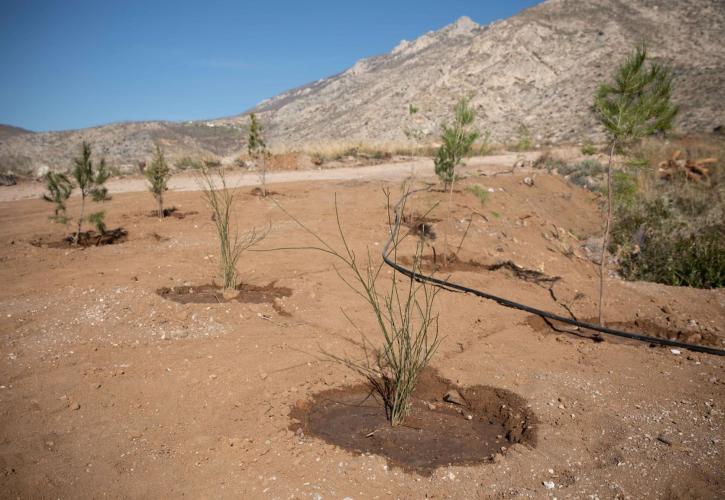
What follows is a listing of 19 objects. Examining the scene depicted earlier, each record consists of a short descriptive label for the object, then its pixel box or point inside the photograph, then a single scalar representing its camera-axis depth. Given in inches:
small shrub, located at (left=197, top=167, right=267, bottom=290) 165.0
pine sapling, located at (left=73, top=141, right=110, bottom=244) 234.7
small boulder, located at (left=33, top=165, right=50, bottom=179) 513.9
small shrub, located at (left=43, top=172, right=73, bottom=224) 231.1
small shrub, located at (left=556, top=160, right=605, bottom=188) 434.9
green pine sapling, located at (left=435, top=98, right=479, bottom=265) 236.4
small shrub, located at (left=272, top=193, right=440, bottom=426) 108.0
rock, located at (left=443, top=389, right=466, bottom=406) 120.6
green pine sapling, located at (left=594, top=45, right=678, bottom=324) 152.6
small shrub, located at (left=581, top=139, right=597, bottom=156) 168.1
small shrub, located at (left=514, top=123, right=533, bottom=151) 719.7
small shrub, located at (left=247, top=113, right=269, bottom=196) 350.9
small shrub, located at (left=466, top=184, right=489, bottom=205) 218.2
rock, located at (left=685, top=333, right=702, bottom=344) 169.5
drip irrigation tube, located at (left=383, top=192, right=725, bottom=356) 148.3
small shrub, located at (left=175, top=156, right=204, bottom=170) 520.6
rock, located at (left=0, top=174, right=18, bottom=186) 466.2
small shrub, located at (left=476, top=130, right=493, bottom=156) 633.7
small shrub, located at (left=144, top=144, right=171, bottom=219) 273.4
